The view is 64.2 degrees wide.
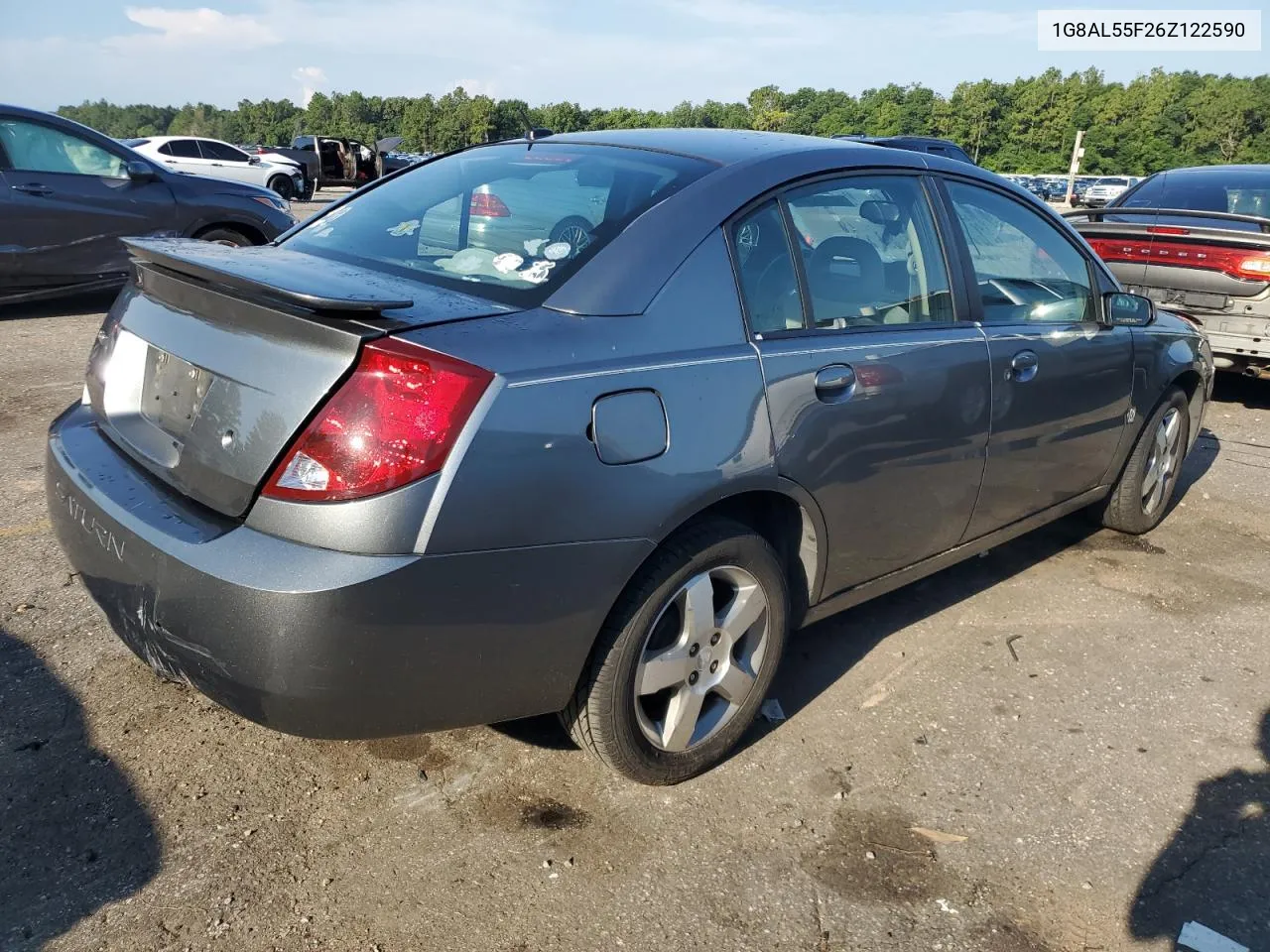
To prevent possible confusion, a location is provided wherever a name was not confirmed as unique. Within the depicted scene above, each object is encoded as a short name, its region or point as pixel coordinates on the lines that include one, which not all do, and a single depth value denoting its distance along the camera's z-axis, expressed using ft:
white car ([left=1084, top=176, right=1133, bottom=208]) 131.25
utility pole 122.29
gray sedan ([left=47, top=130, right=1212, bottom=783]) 6.66
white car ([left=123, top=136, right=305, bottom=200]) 79.97
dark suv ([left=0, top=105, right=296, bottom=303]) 25.16
